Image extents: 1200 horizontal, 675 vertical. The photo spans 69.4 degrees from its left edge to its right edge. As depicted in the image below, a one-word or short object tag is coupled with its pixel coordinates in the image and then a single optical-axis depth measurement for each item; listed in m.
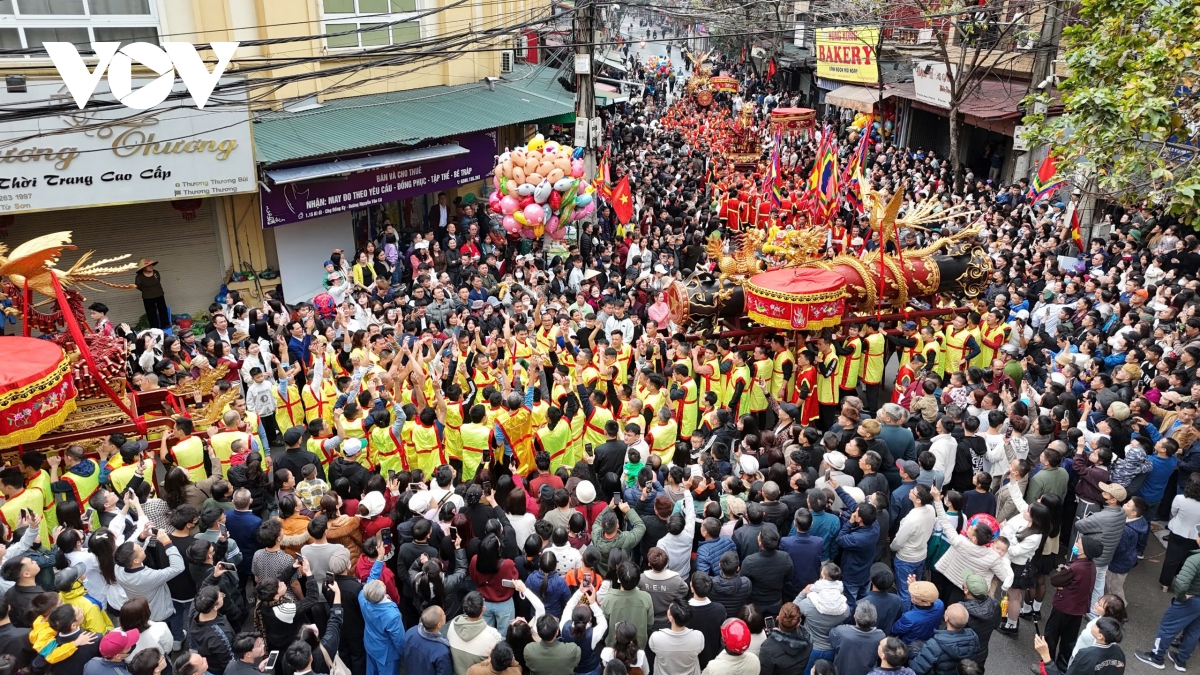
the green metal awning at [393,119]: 12.55
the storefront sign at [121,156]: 10.34
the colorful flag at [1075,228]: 14.29
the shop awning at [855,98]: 27.31
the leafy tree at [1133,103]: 8.39
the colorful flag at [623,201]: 14.80
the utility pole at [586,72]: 13.70
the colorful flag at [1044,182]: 15.21
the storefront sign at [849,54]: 25.27
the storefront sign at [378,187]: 12.75
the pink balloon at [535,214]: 12.91
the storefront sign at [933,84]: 21.69
